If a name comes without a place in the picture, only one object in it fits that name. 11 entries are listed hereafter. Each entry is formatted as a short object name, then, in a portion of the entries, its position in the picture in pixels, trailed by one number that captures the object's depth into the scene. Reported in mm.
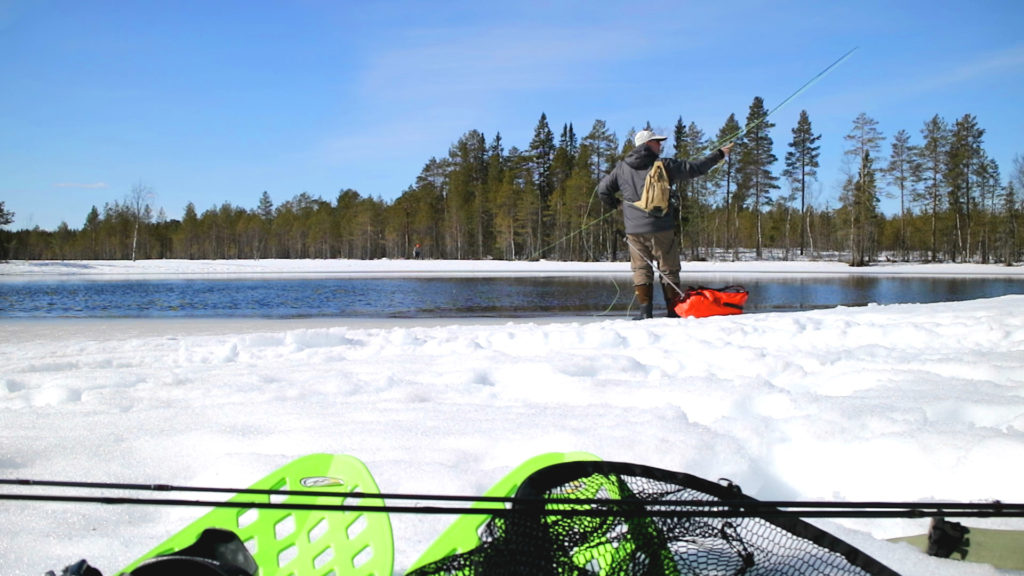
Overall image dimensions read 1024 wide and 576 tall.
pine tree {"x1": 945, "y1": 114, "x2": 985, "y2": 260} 43750
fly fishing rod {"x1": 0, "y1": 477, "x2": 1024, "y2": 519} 1111
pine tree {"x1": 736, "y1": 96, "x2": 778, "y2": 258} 50781
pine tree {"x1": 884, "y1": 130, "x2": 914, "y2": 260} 45156
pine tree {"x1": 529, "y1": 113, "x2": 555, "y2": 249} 63938
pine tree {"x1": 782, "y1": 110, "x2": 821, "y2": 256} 49688
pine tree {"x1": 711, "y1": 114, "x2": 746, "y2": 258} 50156
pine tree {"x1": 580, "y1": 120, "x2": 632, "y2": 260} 54219
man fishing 7254
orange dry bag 7543
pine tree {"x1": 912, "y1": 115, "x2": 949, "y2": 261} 44000
